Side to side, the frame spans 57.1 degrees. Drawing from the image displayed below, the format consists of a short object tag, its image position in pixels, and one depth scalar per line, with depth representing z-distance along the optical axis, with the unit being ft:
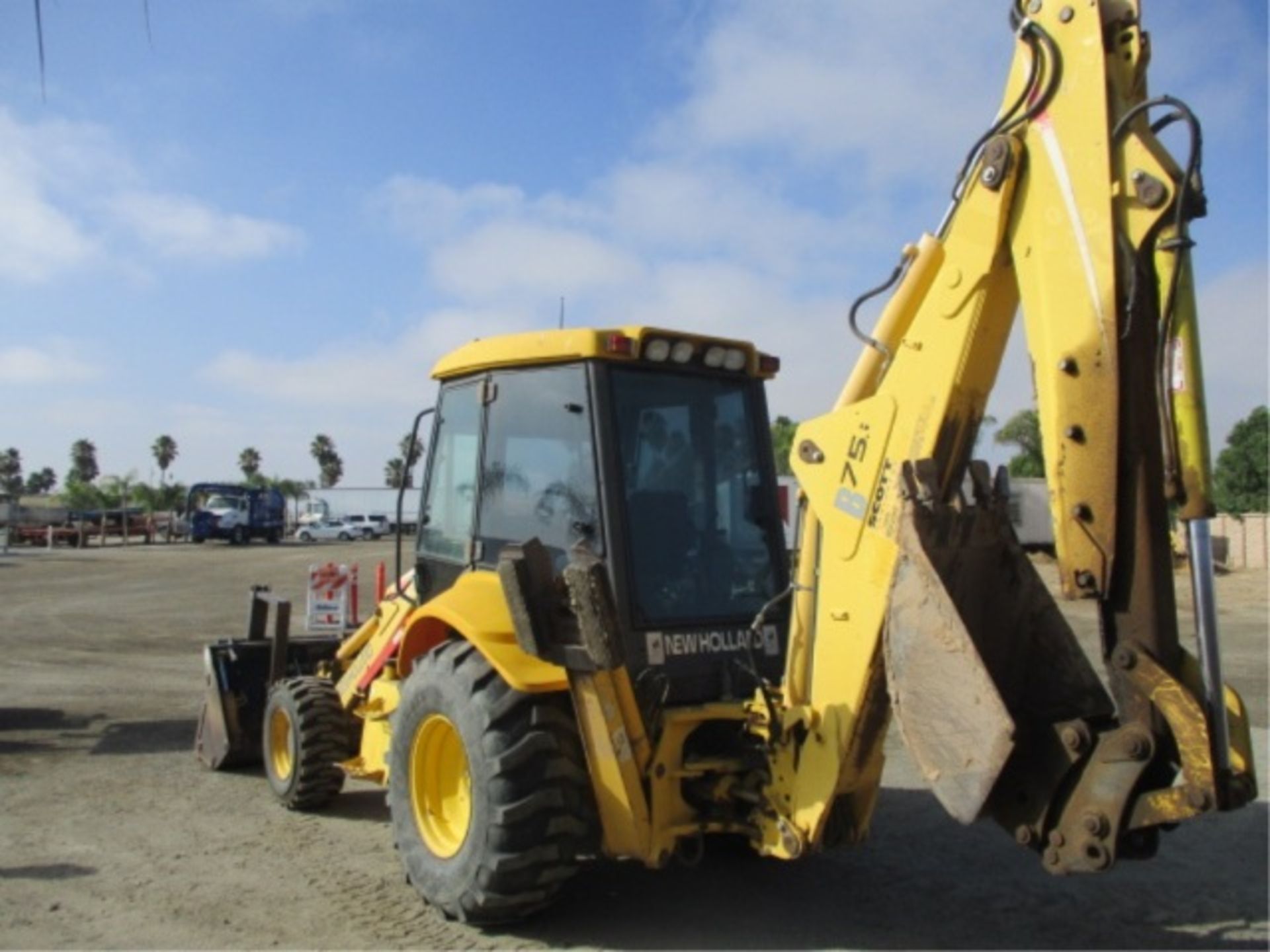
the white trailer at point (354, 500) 217.97
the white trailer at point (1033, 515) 98.12
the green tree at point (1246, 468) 143.74
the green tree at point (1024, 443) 141.90
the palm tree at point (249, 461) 324.19
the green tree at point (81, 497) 237.66
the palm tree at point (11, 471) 345.92
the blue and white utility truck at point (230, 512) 148.87
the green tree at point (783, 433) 134.45
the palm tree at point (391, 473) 224.45
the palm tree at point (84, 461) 353.92
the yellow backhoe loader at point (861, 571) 11.68
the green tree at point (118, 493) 239.09
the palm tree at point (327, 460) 341.82
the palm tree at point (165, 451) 329.93
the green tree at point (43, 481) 372.38
